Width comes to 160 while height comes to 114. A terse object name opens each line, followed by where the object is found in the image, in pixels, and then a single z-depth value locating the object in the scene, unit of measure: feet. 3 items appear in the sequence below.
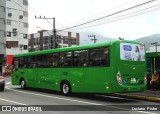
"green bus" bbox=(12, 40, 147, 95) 37.25
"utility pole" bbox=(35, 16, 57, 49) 95.26
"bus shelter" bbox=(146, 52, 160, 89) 50.11
